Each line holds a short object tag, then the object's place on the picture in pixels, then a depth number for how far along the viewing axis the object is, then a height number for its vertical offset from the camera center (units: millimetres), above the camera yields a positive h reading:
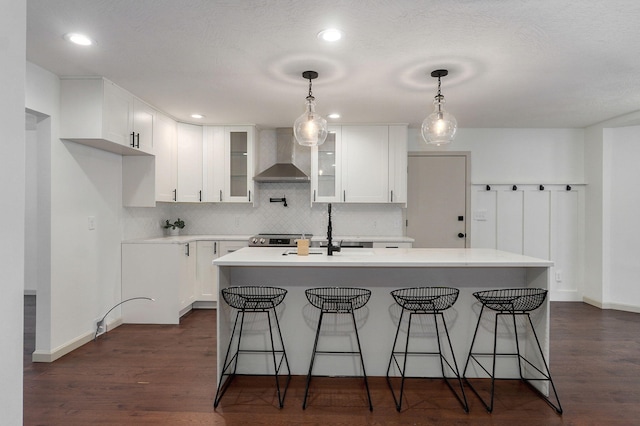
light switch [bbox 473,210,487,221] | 5125 -26
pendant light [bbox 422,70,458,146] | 2893 +694
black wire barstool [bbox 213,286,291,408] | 2438 -748
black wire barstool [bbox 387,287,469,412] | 2408 -647
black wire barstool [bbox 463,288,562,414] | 2408 -652
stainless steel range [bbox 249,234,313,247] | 4621 -370
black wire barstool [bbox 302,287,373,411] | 2416 -618
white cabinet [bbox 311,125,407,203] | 4805 +651
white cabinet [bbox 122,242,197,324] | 4055 -785
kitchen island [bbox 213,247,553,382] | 2736 -708
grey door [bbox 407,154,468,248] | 5117 +181
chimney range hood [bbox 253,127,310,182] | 4770 +617
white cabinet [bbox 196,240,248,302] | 4629 -651
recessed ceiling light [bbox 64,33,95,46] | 2429 +1165
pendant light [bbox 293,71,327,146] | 2876 +669
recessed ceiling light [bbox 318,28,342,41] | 2340 +1157
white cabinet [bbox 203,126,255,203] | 4848 +658
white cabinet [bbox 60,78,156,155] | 3219 +888
